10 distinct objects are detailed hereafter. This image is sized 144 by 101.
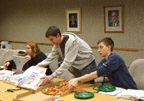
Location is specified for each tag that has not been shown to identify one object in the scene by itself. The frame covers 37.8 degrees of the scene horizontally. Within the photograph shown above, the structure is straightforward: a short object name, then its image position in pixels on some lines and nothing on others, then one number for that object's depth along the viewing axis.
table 1.95
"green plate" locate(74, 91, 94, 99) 1.97
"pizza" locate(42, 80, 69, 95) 2.14
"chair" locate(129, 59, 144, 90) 2.73
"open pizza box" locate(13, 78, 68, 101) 1.94
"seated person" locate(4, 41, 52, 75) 3.13
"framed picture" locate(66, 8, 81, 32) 4.73
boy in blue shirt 2.21
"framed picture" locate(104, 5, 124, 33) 4.07
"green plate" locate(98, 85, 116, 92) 2.12
